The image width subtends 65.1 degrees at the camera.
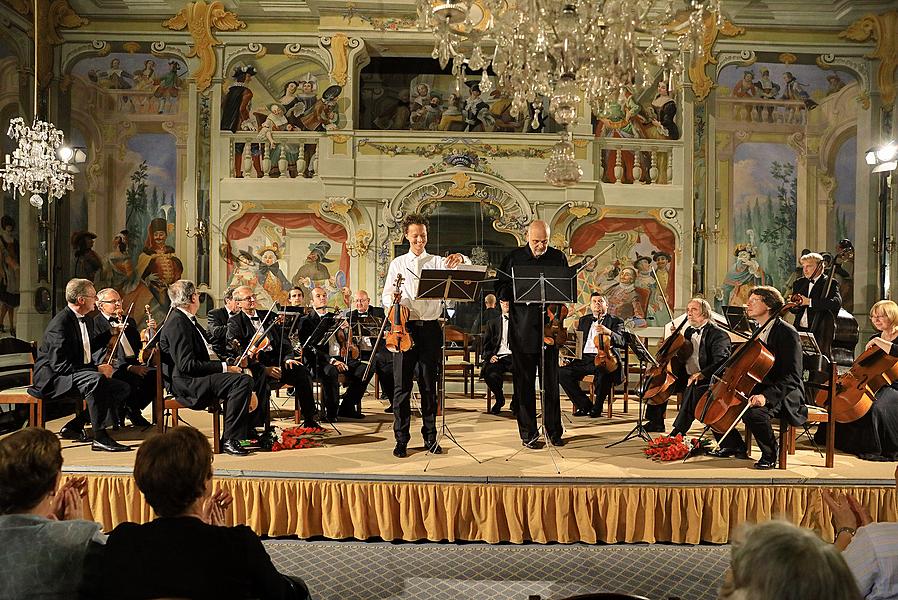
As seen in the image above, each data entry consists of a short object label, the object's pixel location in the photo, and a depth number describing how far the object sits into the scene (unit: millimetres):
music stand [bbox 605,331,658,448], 5559
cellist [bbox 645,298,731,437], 5414
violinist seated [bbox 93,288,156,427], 5711
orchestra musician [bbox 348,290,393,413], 6750
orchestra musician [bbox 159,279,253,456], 4938
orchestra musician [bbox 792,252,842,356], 6336
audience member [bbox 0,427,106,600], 1841
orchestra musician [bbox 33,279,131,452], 5043
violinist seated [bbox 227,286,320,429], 5898
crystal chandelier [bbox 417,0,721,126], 4125
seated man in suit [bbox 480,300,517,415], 7090
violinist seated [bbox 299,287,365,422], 6418
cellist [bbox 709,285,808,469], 4578
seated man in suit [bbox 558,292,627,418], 6943
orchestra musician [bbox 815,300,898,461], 4902
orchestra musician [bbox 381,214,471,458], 4883
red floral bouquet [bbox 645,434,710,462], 4805
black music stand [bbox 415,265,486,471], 4527
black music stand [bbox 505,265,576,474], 4715
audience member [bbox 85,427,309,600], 1752
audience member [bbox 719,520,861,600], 1245
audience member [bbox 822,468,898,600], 1926
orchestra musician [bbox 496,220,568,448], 5105
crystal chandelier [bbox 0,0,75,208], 7391
